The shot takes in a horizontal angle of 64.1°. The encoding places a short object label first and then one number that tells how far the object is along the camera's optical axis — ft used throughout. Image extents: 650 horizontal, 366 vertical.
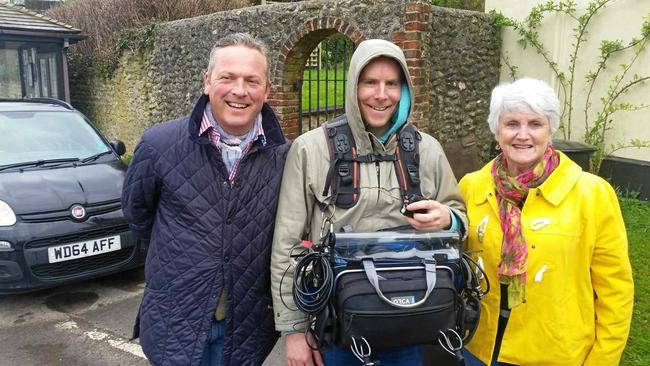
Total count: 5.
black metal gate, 25.35
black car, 13.80
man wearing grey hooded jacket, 6.22
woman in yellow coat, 6.15
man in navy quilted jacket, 6.40
